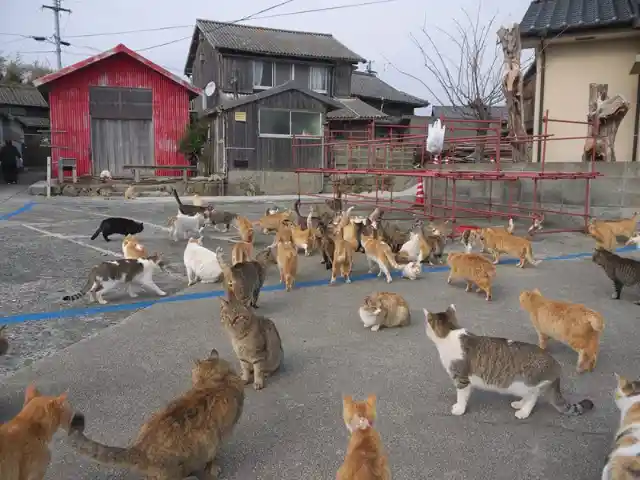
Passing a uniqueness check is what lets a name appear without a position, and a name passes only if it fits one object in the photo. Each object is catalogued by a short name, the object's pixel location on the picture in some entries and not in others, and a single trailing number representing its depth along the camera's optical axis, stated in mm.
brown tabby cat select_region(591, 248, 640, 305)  5113
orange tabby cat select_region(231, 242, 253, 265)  5953
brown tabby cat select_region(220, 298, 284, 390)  3336
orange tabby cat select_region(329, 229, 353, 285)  6148
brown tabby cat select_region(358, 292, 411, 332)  4418
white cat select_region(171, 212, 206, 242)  8703
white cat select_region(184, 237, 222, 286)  6008
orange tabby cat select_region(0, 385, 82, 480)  2002
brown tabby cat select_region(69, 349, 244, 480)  2062
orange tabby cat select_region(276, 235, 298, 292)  5785
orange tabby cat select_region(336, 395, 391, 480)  1996
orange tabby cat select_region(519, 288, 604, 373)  3531
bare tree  16297
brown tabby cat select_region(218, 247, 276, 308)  4825
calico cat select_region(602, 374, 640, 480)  1950
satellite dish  23859
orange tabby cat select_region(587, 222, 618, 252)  7344
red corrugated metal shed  18594
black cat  8422
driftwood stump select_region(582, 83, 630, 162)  9945
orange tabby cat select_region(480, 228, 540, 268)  6676
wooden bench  18219
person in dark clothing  20734
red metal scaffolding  8781
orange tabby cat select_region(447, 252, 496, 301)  5363
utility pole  35344
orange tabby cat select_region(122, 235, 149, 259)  6123
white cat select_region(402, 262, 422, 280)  6227
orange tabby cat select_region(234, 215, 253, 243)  7715
